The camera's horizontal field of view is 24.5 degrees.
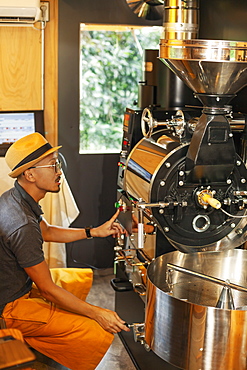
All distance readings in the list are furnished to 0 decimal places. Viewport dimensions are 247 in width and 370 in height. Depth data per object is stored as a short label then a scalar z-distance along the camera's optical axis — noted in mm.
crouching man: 2805
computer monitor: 4211
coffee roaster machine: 2078
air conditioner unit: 3754
